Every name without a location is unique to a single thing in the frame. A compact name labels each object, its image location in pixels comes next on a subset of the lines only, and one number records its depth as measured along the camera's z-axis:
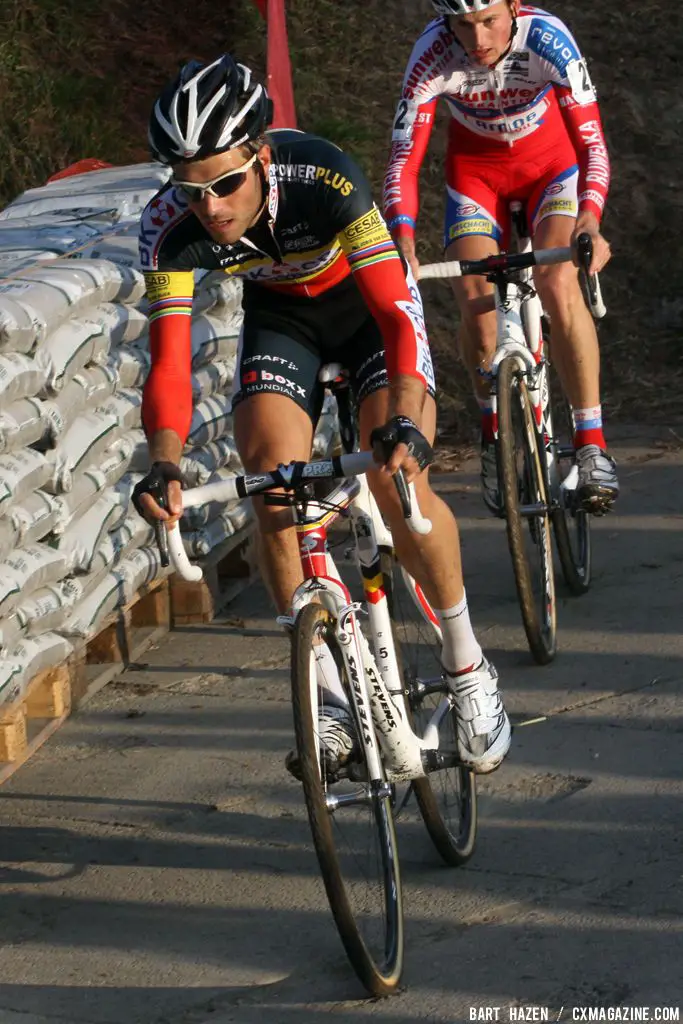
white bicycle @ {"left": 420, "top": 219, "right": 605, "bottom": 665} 11.05
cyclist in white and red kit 11.61
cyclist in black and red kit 7.47
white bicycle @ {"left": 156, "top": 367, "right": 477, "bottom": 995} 6.79
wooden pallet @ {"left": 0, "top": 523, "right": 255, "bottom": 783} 10.42
